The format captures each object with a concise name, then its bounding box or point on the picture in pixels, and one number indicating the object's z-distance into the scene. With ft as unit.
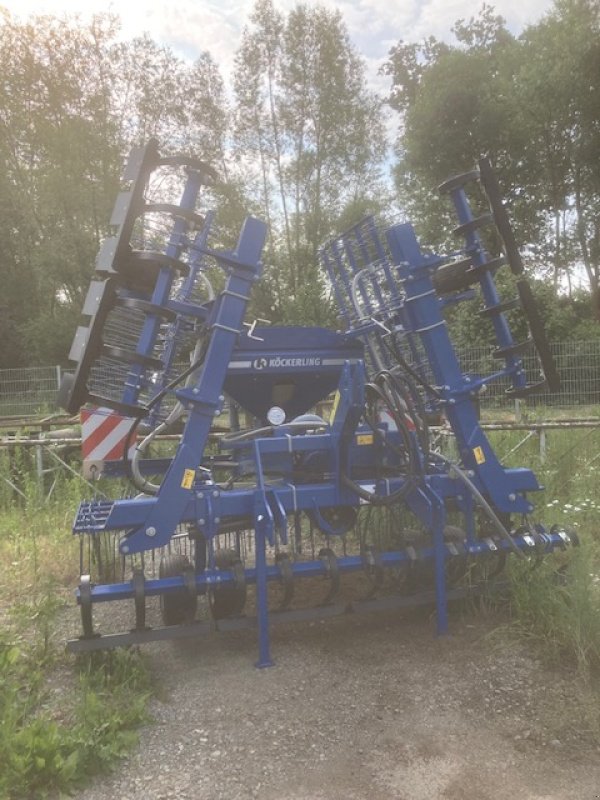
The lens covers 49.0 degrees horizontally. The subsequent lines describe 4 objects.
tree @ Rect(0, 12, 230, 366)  75.25
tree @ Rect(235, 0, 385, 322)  75.05
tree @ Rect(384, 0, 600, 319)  67.97
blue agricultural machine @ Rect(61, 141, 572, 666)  11.62
